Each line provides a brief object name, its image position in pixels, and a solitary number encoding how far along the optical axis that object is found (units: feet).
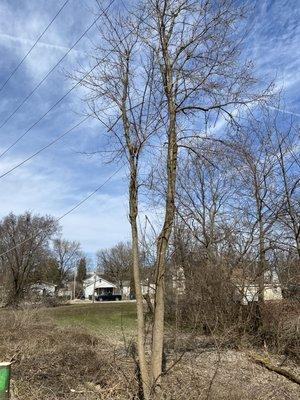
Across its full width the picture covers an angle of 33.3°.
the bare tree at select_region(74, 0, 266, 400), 31.91
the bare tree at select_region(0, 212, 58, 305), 232.12
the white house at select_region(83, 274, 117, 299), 444.92
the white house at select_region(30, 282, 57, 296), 244.83
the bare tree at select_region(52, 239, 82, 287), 366.84
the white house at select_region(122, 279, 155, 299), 373.26
